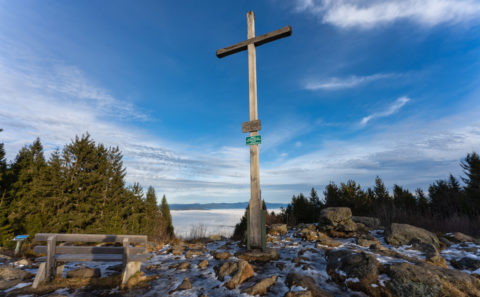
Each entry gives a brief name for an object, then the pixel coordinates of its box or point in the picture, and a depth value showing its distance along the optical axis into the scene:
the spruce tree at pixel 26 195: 12.05
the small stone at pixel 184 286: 3.97
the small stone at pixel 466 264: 4.20
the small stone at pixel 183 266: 5.26
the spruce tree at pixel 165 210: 30.79
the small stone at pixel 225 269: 4.39
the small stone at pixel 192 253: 6.32
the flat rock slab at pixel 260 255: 5.47
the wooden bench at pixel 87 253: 4.51
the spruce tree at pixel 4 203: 11.38
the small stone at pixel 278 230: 8.70
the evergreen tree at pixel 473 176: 21.45
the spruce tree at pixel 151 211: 20.08
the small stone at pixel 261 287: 3.60
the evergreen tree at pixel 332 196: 18.30
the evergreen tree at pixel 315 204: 17.64
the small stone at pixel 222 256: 5.87
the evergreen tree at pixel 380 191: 20.84
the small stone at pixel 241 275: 3.95
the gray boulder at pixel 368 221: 9.10
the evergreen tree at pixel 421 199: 19.90
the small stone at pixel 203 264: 5.23
